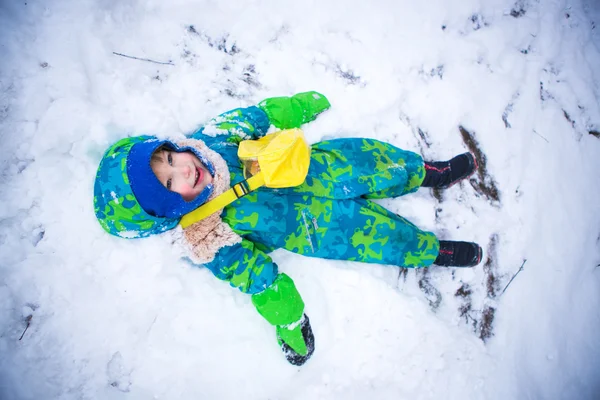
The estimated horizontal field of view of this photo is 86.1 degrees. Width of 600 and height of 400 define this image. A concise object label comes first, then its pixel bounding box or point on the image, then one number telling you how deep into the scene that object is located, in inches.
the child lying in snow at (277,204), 59.9
